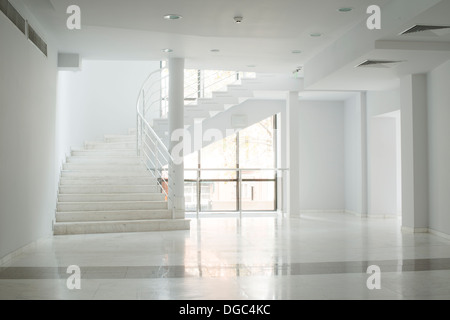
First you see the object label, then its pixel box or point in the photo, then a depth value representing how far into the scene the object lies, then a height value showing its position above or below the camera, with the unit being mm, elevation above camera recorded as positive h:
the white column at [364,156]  10672 +418
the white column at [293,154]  10328 +456
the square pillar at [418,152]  7926 +365
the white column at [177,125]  8516 +884
